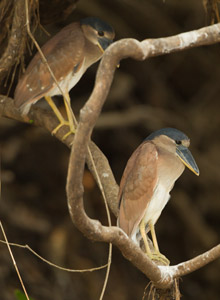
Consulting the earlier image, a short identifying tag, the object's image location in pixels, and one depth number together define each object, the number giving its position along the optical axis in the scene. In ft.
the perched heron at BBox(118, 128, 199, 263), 50.02
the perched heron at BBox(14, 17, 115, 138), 50.97
